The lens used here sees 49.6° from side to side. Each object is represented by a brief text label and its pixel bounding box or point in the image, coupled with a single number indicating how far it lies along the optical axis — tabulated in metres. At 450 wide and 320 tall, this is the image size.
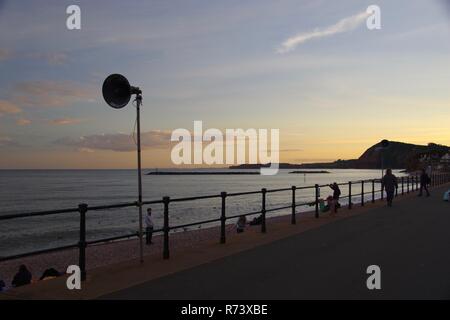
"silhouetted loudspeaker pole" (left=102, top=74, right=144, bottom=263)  7.87
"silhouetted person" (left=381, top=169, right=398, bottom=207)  21.00
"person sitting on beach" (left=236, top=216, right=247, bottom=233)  21.02
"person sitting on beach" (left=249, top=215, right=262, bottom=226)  26.36
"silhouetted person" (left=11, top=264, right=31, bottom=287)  12.89
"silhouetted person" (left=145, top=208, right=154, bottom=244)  17.73
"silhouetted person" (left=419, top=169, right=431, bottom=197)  27.09
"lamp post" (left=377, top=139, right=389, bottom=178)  22.72
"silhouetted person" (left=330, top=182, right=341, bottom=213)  17.29
